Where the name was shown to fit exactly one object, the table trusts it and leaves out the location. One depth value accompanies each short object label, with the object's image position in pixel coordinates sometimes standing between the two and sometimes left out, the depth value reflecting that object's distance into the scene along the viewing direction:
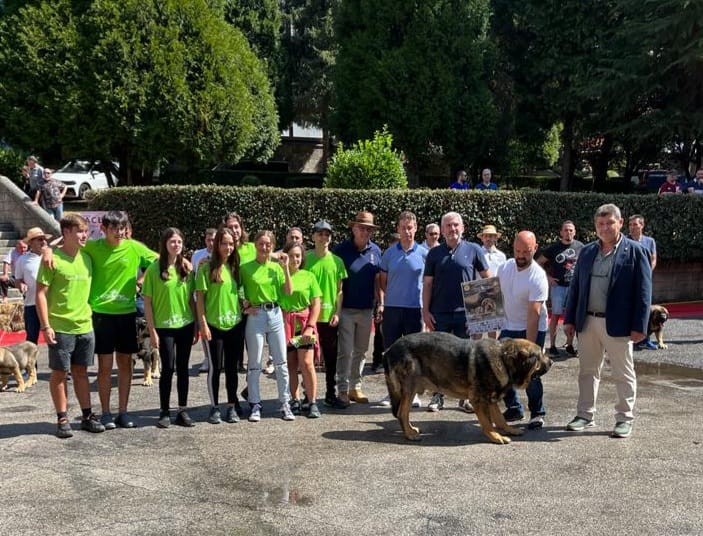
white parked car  30.67
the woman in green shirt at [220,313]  7.57
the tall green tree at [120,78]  20.84
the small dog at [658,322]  11.62
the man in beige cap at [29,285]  9.55
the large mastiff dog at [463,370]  6.92
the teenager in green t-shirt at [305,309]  7.88
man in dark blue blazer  7.04
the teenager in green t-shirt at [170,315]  7.39
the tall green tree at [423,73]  26.98
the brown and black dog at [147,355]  9.52
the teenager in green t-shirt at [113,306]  7.39
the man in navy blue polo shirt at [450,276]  7.89
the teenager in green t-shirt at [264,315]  7.70
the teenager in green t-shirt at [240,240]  8.64
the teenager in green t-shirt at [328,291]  8.10
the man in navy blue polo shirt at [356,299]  8.31
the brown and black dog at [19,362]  9.03
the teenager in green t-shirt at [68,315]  7.01
